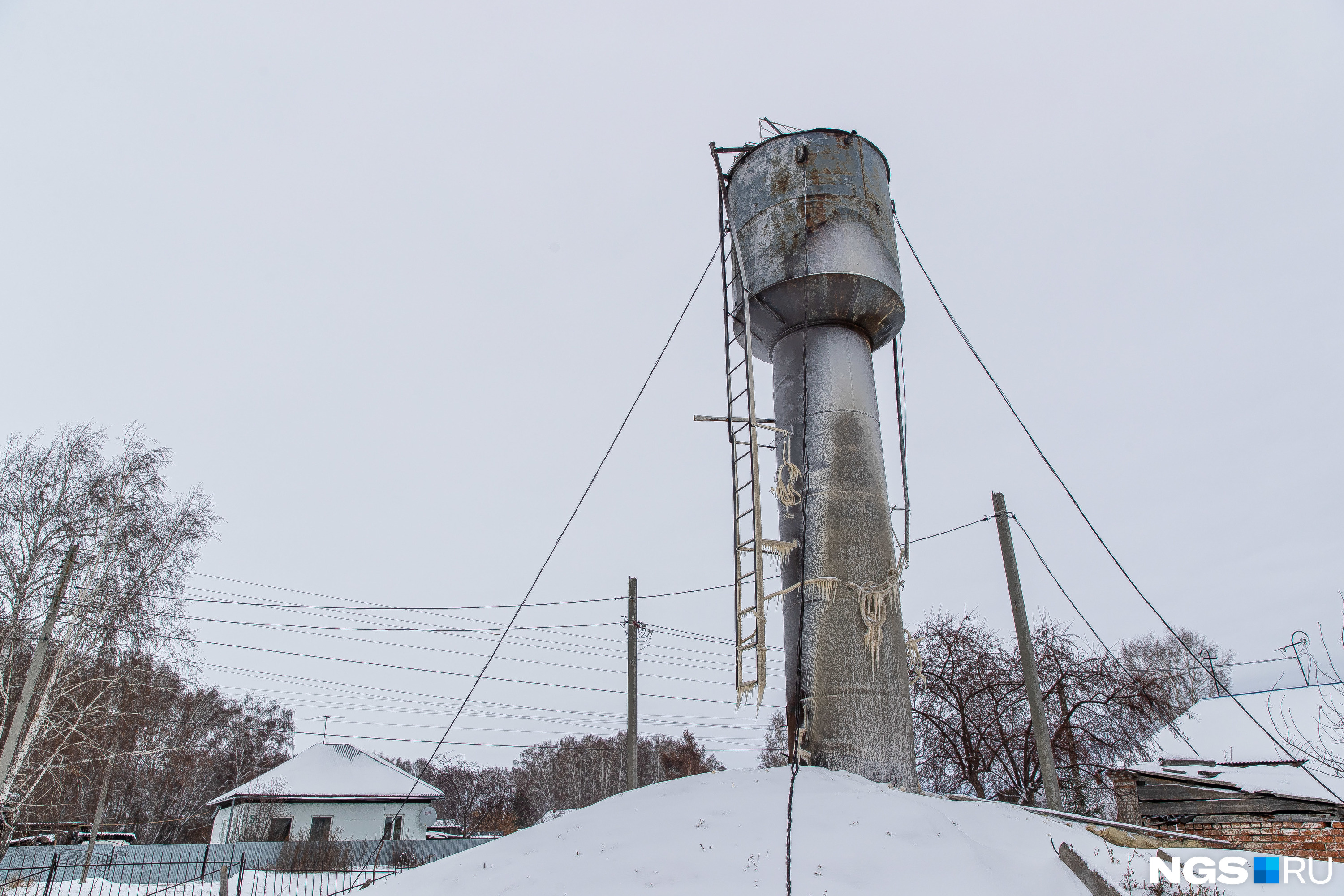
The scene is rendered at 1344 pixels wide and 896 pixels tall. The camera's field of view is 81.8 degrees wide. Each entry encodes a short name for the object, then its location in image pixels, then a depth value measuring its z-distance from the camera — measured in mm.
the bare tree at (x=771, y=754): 45341
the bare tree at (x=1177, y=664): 25953
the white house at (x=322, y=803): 30312
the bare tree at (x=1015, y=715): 17875
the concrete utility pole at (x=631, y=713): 15516
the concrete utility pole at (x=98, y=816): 22234
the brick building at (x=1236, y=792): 11852
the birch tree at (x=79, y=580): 16516
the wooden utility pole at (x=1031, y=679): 11477
